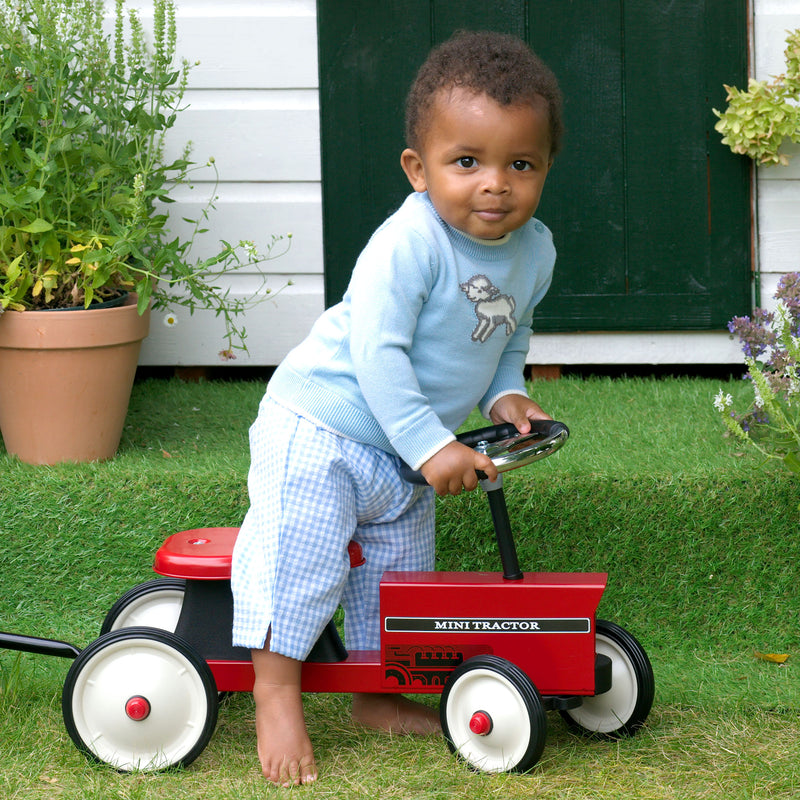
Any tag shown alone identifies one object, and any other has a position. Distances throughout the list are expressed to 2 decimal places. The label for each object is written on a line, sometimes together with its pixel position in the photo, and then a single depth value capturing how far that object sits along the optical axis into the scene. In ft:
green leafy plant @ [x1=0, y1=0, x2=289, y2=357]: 18.84
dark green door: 24.34
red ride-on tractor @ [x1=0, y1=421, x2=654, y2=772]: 13.04
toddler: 12.74
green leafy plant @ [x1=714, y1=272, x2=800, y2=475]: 16.25
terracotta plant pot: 18.65
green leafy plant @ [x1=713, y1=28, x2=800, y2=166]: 23.04
